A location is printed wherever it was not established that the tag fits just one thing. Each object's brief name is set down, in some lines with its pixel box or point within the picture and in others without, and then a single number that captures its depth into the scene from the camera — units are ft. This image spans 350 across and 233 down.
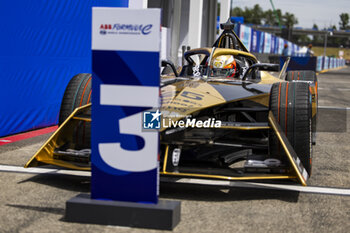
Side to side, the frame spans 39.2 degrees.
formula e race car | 13.64
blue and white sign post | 10.77
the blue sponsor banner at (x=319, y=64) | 116.88
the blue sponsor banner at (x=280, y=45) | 160.45
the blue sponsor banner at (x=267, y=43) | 121.07
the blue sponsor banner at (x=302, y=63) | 93.97
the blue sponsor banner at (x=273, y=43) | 137.18
